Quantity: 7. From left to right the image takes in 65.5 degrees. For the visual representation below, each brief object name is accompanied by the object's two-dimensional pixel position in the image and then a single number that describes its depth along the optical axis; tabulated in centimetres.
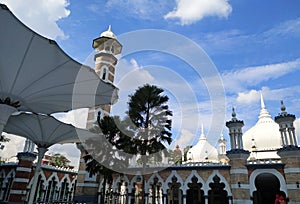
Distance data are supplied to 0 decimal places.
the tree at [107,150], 1897
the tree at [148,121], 1769
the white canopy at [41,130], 1542
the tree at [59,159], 4845
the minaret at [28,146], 2447
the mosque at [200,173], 1734
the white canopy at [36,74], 814
